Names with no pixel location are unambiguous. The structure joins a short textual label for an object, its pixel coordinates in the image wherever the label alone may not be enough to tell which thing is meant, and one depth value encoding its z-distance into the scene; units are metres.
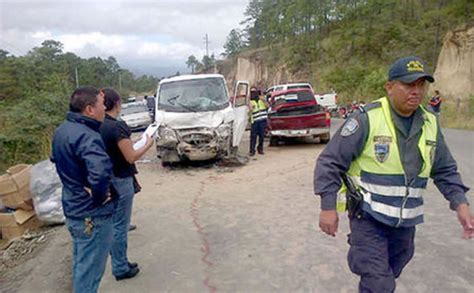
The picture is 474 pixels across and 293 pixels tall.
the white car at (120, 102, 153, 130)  19.86
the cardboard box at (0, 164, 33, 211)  5.71
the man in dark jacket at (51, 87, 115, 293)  2.91
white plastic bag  5.76
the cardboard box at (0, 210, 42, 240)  5.82
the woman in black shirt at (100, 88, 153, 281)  3.69
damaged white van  9.20
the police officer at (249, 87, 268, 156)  11.46
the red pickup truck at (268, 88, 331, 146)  12.17
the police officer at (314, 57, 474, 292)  2.52
